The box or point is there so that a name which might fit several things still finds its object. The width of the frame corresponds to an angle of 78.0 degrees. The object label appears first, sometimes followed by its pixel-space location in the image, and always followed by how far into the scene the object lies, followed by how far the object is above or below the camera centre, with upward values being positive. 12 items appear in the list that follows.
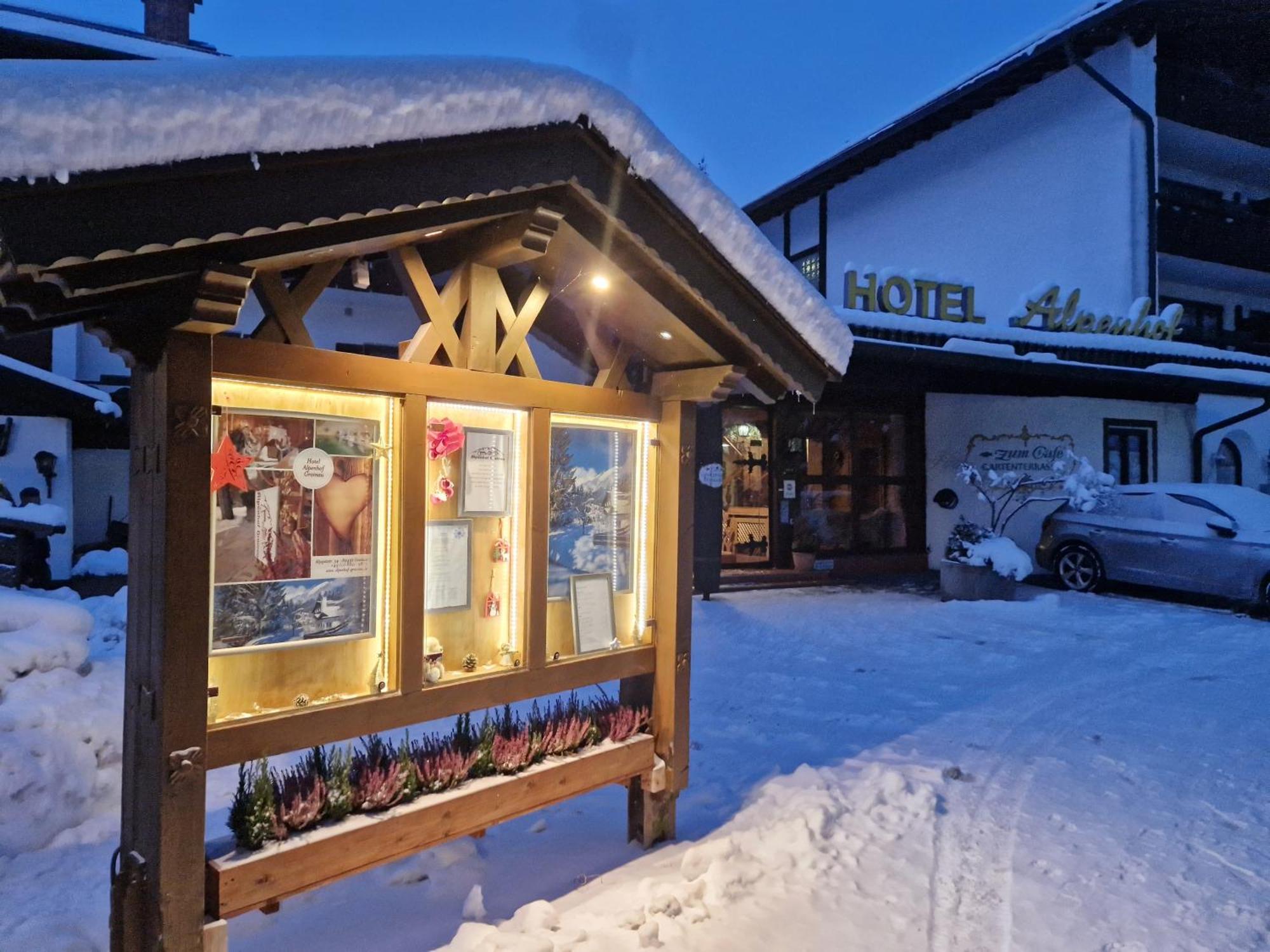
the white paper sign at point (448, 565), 3.53 -0.35
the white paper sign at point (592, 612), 3.97 -0.63
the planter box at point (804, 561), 12.88 -1.16
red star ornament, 2.83 +0.08
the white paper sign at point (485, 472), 3.64 +0.09
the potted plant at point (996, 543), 10.80 -0.73
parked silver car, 10.24 -0.69
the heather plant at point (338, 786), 3.04 -1.17
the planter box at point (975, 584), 10.88 -1.30
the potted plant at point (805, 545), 12.90 -0.91
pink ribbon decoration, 3.53 +0.23
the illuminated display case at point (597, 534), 3.97 -0.24
